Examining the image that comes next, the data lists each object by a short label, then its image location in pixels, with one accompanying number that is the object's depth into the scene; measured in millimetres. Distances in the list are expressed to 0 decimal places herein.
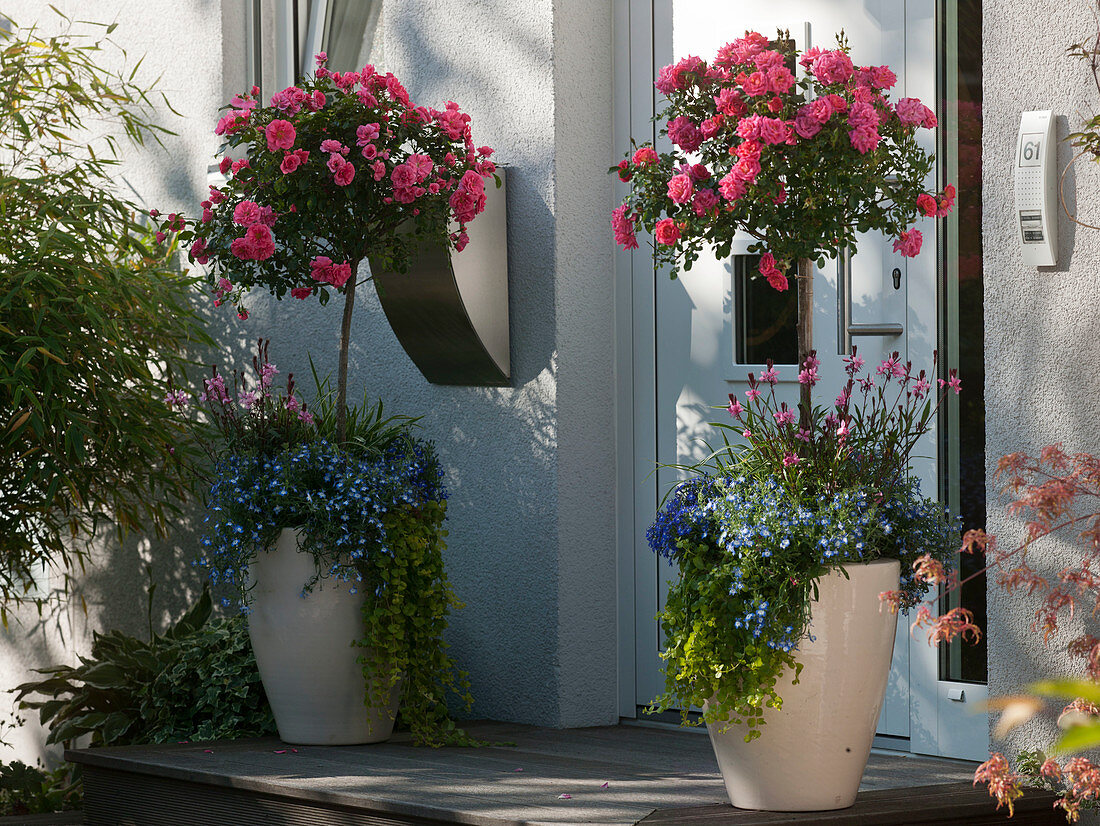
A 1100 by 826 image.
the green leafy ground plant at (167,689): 7461
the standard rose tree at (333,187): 6656
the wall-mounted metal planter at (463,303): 7461
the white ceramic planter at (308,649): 6766
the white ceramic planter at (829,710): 5090
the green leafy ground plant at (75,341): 7703
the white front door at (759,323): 6652
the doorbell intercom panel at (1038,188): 5633
